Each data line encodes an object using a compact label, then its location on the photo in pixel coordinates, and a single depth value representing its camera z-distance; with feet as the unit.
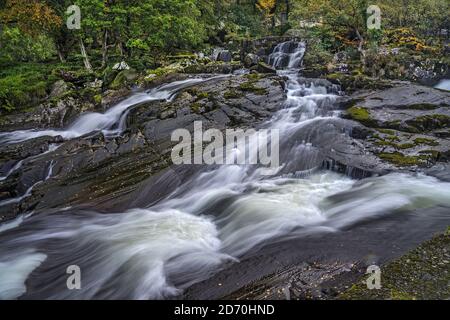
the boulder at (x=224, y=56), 70.23
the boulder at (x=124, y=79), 54.08
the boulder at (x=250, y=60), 63.55
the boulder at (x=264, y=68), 57.36
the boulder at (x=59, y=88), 53.21
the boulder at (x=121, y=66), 58.08
